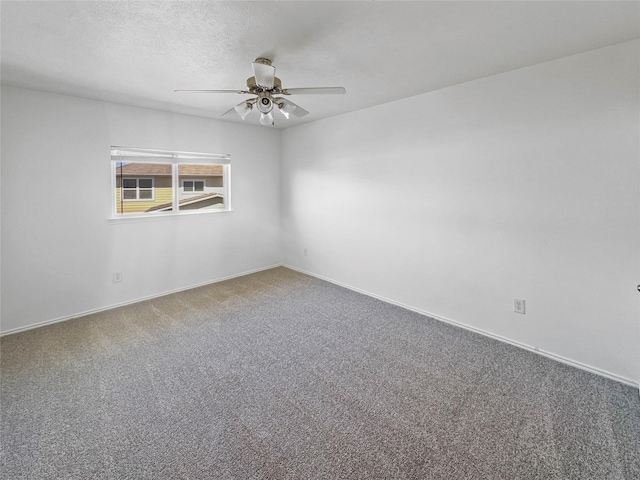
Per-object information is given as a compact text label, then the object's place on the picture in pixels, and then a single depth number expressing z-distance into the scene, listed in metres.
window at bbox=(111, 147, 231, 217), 3.61
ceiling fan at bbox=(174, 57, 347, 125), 1.90
